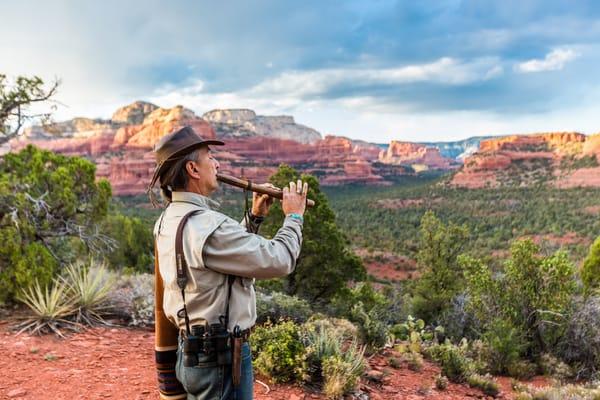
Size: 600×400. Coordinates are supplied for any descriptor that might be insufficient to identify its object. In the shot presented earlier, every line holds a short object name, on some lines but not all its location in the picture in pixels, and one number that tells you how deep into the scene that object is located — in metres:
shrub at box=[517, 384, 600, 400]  4.82
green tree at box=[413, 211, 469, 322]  14.75
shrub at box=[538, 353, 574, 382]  6.66
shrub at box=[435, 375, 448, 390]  5.14
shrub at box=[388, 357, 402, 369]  5.66
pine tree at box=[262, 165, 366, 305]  11.27
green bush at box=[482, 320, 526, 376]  6.66
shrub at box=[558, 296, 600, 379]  7.44
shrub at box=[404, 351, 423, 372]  5.73
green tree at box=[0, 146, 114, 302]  6.16
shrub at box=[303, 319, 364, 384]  4.52
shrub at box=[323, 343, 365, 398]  4.17
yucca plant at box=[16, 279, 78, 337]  5.55
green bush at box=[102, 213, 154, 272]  19.44
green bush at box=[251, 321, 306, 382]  4.36
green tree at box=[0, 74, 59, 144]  7.46
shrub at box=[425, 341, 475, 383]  5.55
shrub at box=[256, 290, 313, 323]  6.22
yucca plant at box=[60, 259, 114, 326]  5.95
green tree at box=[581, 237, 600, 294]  11.95
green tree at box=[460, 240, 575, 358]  7.80
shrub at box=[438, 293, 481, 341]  9.39
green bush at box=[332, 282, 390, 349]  6.14
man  1.89
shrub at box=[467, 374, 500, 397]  5.37
